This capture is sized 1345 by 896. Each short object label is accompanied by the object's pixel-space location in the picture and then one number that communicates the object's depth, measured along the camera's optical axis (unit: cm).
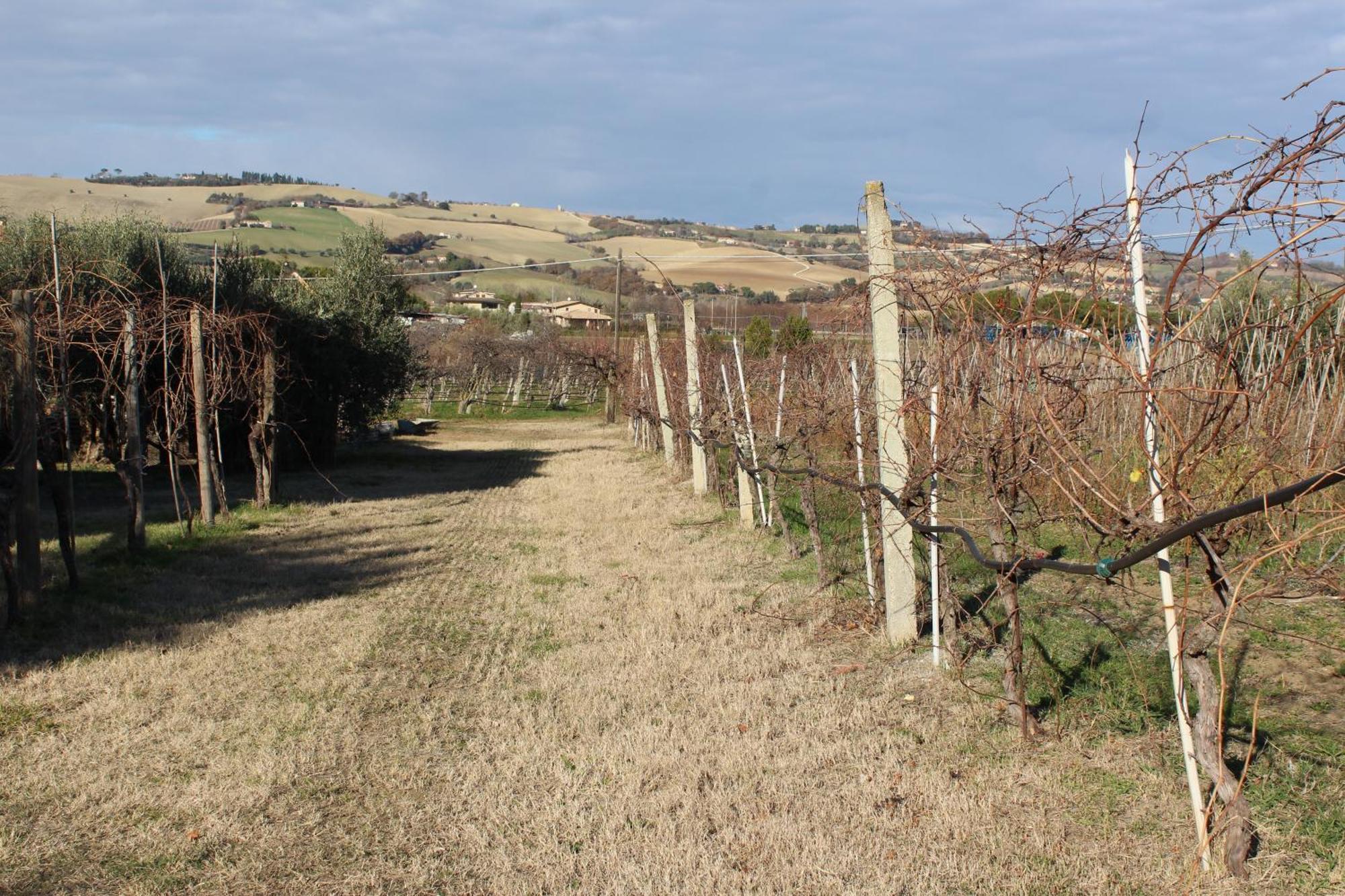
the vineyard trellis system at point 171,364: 801
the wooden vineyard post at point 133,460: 1015
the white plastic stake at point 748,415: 1088
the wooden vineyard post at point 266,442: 1399
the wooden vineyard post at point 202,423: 1213
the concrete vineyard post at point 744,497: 1183
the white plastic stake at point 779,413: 1062
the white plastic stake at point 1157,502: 363
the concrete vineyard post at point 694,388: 1384
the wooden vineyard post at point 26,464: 773
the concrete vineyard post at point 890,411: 623
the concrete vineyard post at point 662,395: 1775
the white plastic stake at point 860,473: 727
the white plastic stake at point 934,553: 595
